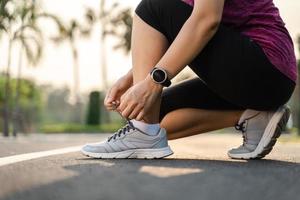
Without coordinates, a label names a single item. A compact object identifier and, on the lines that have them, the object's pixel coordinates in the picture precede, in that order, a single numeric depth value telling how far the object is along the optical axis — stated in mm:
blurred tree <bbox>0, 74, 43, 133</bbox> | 38875
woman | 2184
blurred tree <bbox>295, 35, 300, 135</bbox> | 34047
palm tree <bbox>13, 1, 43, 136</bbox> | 18812
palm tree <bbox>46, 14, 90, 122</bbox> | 31391
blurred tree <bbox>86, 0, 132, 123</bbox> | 32625
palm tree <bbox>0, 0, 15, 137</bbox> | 17691
